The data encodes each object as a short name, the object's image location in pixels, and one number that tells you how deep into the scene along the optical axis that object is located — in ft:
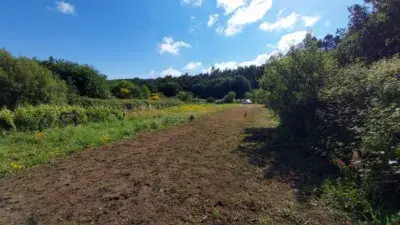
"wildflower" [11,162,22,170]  20.20
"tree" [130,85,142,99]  173.59
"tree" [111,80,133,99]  164.35
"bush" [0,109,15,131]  35.58
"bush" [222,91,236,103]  224.74
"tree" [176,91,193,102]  179.61
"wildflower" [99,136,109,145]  30.46
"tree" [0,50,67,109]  61.87
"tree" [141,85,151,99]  182.32
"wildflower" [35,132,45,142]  29.05
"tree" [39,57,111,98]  106.22
